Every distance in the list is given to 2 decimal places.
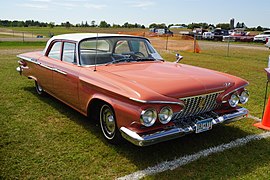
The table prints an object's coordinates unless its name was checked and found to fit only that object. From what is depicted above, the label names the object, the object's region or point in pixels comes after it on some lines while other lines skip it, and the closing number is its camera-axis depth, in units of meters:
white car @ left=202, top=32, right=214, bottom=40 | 36.28
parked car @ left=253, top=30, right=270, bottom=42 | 31.62
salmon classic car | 3.06
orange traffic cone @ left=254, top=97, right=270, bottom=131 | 4.43
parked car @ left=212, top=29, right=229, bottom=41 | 36.58
